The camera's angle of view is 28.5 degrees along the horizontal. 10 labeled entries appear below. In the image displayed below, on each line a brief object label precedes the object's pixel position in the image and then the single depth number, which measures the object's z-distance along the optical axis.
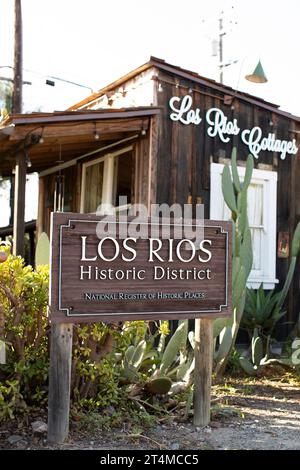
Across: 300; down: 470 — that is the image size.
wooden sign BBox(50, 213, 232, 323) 4.29
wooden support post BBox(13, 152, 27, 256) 7.43
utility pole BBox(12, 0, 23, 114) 16.50
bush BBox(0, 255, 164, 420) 4.57
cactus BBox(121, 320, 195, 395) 5.03
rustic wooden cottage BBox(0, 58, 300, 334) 7.64
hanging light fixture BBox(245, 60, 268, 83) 8.31
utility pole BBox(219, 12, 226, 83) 28.10
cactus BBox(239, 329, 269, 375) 7.03
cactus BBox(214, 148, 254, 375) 6.40
